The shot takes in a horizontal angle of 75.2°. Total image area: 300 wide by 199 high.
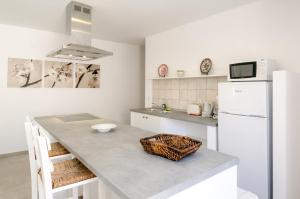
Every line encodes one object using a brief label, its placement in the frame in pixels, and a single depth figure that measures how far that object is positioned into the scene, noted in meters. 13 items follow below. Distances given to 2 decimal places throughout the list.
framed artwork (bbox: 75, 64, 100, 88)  4.31
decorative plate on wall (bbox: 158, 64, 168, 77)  3.89
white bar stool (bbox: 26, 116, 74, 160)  1.80
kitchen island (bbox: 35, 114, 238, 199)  0.87
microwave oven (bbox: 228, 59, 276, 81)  2.12
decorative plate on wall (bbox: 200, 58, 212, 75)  3.08
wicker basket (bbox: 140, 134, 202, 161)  1.16
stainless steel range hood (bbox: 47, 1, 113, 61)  2.60
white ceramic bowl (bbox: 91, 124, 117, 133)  1.92
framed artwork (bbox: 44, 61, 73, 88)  3.94
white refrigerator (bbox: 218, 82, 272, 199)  2.00
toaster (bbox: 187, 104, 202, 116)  3.20
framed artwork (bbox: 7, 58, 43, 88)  3.58
